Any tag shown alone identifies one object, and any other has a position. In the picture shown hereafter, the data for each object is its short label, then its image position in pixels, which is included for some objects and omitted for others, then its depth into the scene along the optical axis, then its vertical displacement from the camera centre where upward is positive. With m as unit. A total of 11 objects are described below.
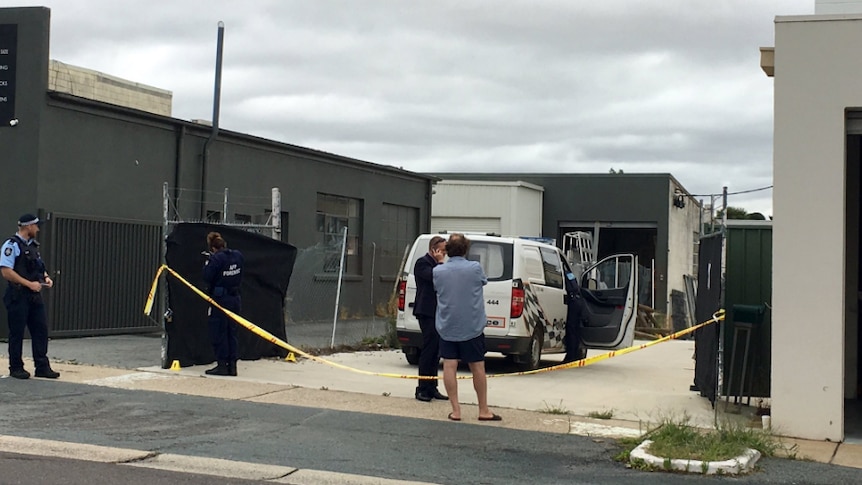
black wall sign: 16.06 +3.13
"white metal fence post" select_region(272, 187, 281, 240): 14.75 +0.88
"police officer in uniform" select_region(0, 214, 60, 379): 10.92 -0.27
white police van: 13.39 -0.30
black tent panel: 12.58 -0.22
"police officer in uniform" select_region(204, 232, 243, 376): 12.05 -0.25
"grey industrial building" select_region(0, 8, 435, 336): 15.99 +1.68
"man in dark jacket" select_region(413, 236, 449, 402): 10.75 -0.32
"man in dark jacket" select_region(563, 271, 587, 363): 14.55 -0.48
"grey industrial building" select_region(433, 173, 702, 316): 33.16 +2.46
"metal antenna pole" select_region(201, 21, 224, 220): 19.17 +3.06
